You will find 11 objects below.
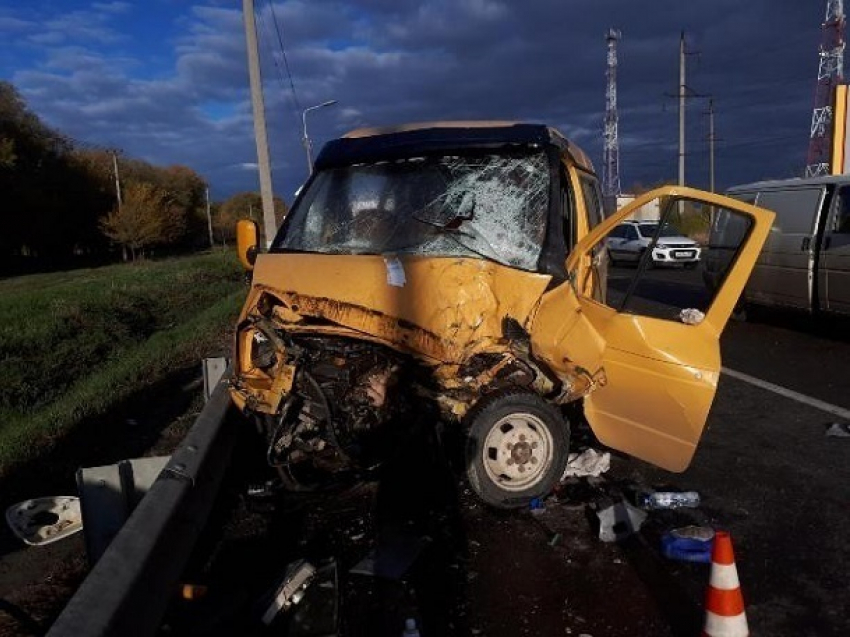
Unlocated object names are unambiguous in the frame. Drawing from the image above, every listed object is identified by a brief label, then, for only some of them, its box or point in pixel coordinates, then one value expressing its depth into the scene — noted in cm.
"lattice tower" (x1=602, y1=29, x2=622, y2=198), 5569
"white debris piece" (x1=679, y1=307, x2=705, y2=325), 432
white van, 969
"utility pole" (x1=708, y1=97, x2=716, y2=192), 6403
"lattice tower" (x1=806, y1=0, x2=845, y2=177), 4175
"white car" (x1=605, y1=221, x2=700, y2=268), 2302
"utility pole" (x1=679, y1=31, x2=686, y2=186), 4297
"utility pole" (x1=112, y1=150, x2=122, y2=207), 6419
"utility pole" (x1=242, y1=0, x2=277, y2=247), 2088
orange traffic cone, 290
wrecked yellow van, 441
